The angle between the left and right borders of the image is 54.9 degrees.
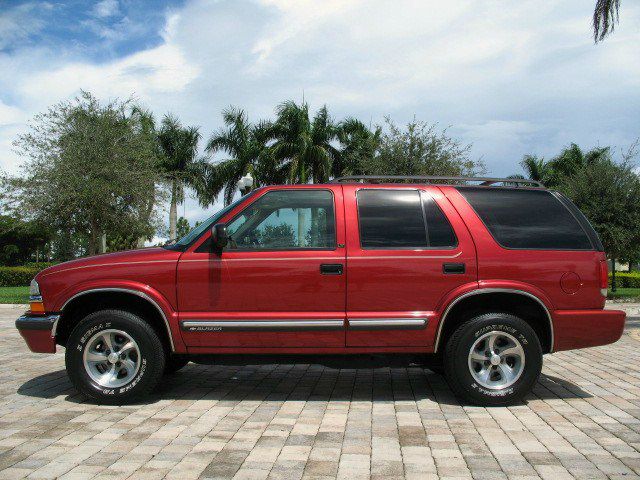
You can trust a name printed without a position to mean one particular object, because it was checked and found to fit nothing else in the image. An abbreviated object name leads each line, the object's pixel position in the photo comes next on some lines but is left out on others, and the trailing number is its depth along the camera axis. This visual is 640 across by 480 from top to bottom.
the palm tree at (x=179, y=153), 44.28
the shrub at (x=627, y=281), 34.75
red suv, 5.37
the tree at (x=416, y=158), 23.64
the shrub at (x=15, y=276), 33.91
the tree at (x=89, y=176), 22.02
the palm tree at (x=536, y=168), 54.62
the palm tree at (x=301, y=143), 38.25
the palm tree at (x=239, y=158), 39.38
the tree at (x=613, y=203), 21.91
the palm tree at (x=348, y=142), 38.62
